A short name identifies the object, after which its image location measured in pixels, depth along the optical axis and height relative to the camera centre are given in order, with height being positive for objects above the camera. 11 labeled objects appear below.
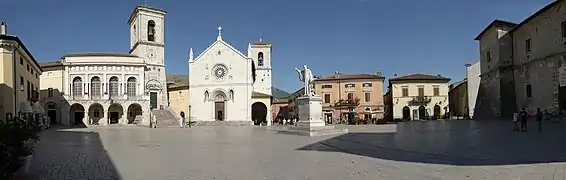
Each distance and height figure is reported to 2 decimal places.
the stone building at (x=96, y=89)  51.50 +1.57
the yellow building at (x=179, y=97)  59.95 +0.75
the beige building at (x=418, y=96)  62.53 +0.52
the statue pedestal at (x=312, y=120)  24.52 -1.00
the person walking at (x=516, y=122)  22.20 -1.09
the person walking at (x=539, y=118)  22.24 -0.93
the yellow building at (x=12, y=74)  27.78 +1.92
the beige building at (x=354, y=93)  61.72 +0.99
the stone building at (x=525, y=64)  30.66 +2.68
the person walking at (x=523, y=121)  21.72 -1.02
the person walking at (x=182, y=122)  49.85 -2.08
